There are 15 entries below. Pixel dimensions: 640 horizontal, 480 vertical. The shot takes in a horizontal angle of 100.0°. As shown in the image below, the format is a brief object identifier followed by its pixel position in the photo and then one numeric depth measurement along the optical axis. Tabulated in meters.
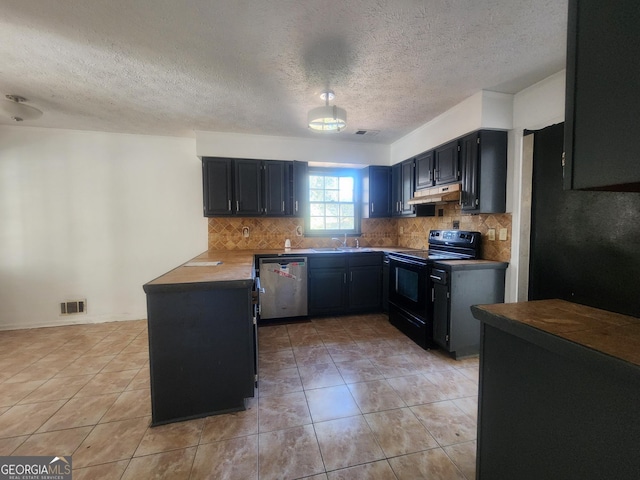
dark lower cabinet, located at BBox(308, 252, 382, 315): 3.59
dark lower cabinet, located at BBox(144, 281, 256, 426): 1.69
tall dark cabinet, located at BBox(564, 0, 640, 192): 0.66
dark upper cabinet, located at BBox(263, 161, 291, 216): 3.71
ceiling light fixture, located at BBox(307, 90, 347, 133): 2.16
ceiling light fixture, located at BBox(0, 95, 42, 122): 2.49
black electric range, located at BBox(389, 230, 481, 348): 2.74
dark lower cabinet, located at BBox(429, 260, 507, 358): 2.51
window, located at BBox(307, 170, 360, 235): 4.20
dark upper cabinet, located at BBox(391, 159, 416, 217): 3.62
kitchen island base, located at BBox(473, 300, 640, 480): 0.71
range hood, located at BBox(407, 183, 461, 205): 2.75
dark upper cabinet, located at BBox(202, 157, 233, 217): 3.54
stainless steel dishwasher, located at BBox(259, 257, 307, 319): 3.43
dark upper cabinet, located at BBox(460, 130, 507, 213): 2.54
